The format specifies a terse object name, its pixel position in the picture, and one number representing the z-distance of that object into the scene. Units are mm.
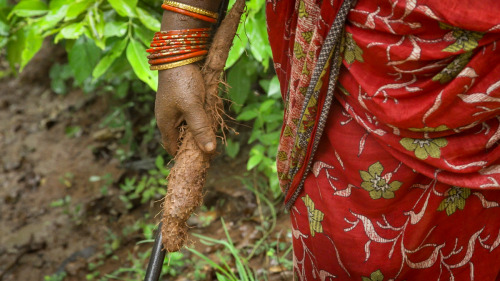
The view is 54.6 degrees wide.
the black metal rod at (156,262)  1296
